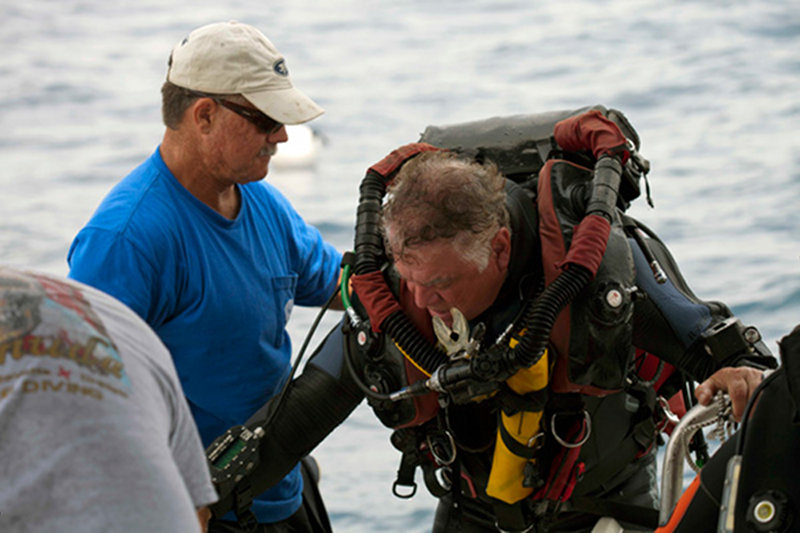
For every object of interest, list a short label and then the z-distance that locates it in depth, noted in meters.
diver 5.10
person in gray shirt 4.06
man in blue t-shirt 5.26
